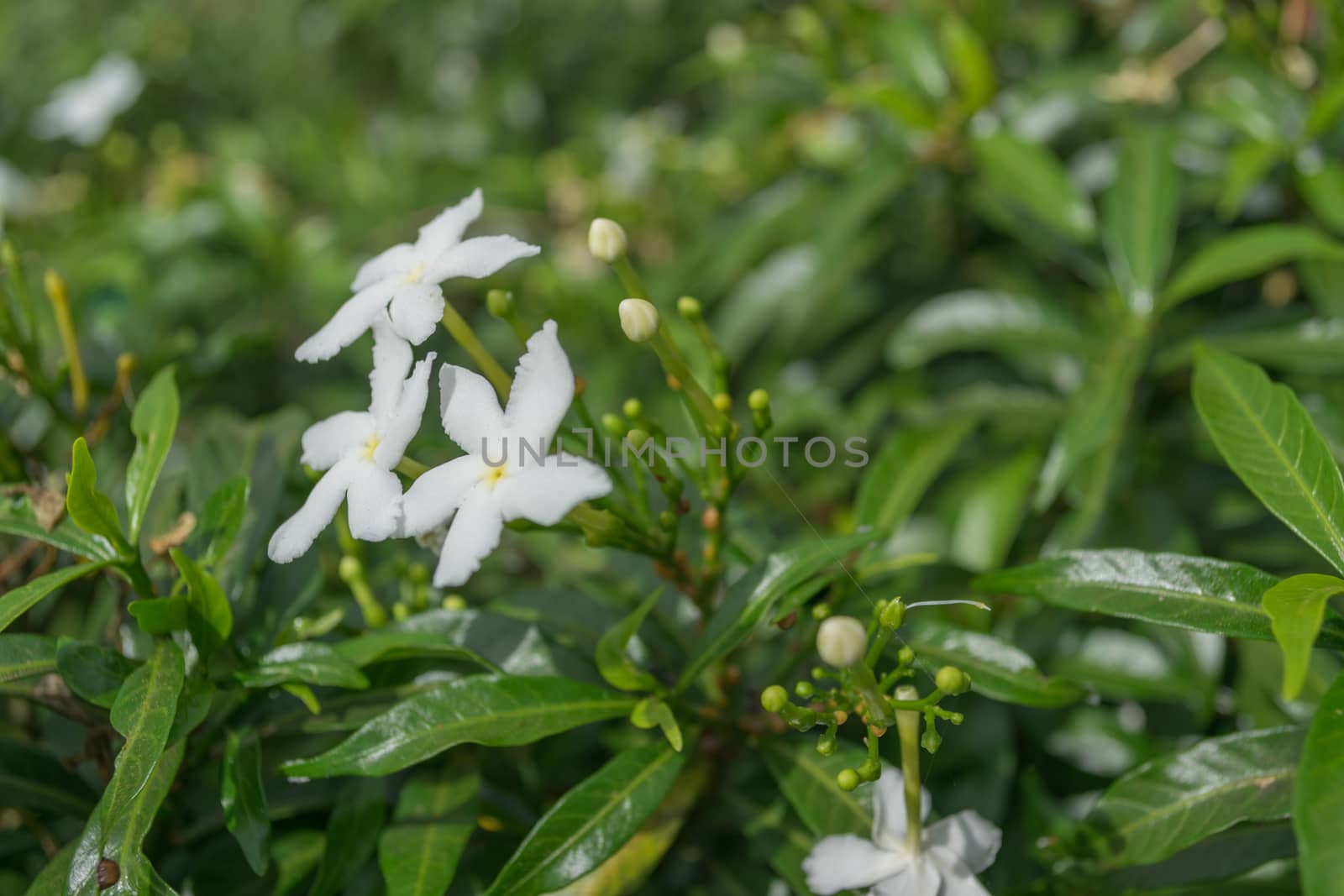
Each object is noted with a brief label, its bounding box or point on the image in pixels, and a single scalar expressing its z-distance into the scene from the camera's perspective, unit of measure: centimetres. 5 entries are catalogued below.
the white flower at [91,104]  75
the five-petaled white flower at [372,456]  37
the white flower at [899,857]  38
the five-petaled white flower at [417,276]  38
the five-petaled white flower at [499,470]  36
